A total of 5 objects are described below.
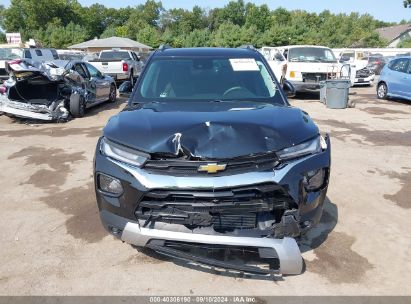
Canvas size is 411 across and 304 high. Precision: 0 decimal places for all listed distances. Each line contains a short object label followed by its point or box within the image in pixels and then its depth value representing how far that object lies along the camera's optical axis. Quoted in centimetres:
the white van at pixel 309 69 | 1423
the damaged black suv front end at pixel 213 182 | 289
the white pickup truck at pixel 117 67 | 1802
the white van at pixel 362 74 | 1936
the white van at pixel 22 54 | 1375
